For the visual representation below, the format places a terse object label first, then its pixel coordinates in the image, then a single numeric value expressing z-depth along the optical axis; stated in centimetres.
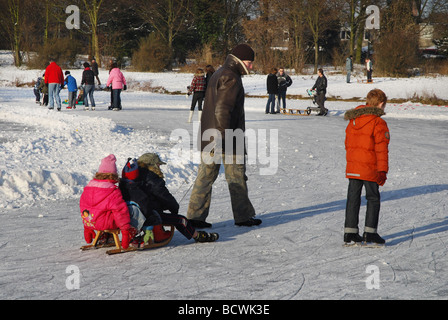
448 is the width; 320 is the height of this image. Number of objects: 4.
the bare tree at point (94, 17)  4700
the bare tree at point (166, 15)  5028
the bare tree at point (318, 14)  4362
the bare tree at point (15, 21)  5190
